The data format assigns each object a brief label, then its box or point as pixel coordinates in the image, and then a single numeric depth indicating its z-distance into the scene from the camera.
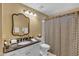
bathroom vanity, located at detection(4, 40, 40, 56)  1.47
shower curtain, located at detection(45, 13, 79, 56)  1.46
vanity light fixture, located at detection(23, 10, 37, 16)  1.52
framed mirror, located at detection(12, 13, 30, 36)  1.51
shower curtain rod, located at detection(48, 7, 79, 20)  1.44
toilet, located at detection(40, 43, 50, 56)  1.53
